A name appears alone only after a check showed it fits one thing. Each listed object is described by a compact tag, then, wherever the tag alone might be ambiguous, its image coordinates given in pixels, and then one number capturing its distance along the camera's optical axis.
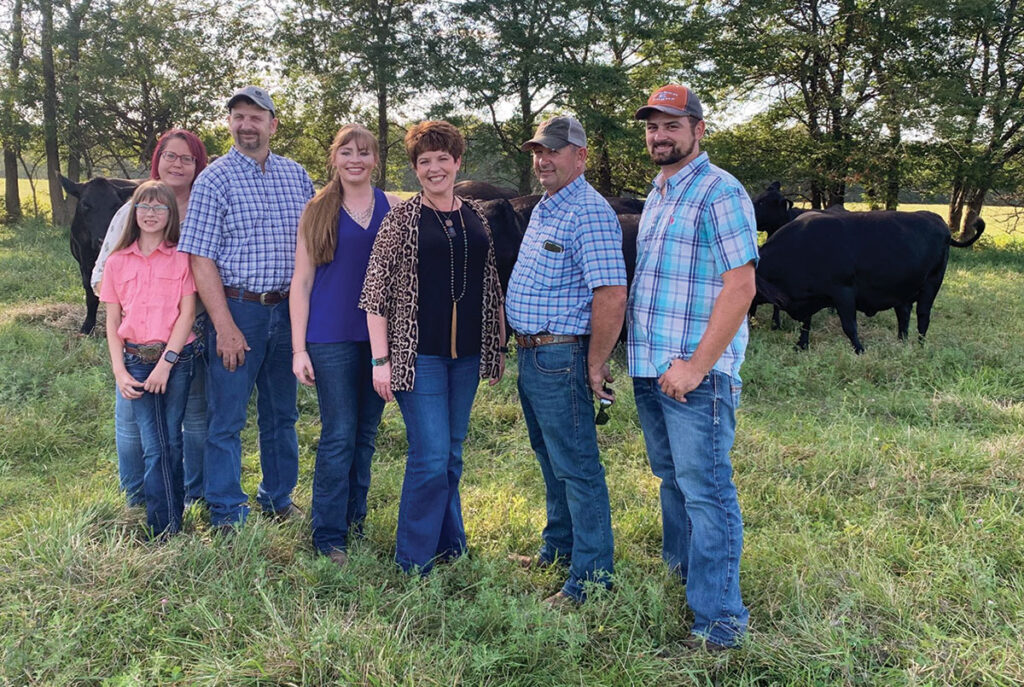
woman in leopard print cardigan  3.07
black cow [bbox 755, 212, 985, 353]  7.96
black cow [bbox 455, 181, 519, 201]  10.40
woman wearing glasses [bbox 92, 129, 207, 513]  3.65
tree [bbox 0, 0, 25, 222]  17.94
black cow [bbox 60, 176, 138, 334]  8.47
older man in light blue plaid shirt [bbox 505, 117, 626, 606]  2.90
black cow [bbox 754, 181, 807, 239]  11.56
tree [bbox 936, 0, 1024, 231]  16.94
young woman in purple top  3.26
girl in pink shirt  3.43
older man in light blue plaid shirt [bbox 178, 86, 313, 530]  3.46
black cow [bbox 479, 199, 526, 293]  7.52
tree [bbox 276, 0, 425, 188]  18.81
